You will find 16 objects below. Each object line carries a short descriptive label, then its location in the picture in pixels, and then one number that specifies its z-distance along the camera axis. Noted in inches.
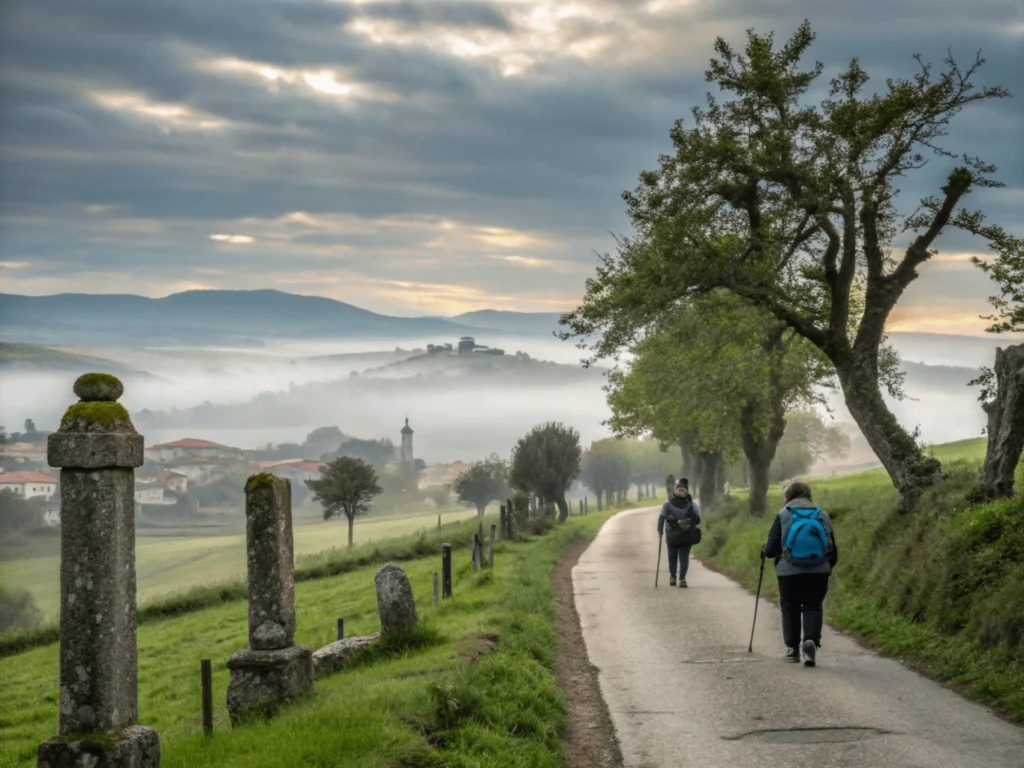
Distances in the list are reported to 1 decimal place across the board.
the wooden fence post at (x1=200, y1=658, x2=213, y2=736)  427.2
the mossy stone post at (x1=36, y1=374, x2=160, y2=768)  335.6
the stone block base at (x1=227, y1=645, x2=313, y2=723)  469.1
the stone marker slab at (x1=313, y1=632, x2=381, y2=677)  590.9
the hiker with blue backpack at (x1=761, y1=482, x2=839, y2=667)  530.9
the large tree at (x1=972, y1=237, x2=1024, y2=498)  665.0
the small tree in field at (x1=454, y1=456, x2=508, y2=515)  5639.8
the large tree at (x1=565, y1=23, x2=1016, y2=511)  873.5
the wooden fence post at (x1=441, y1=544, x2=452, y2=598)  941.8
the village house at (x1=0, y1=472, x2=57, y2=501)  6963.6
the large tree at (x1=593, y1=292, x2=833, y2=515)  1031.0
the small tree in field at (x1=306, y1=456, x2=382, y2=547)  3198.8
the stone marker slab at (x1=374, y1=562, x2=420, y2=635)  621.3
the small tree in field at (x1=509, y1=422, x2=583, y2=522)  2775.6
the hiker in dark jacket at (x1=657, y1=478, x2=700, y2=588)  890.1
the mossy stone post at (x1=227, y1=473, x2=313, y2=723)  471.2
